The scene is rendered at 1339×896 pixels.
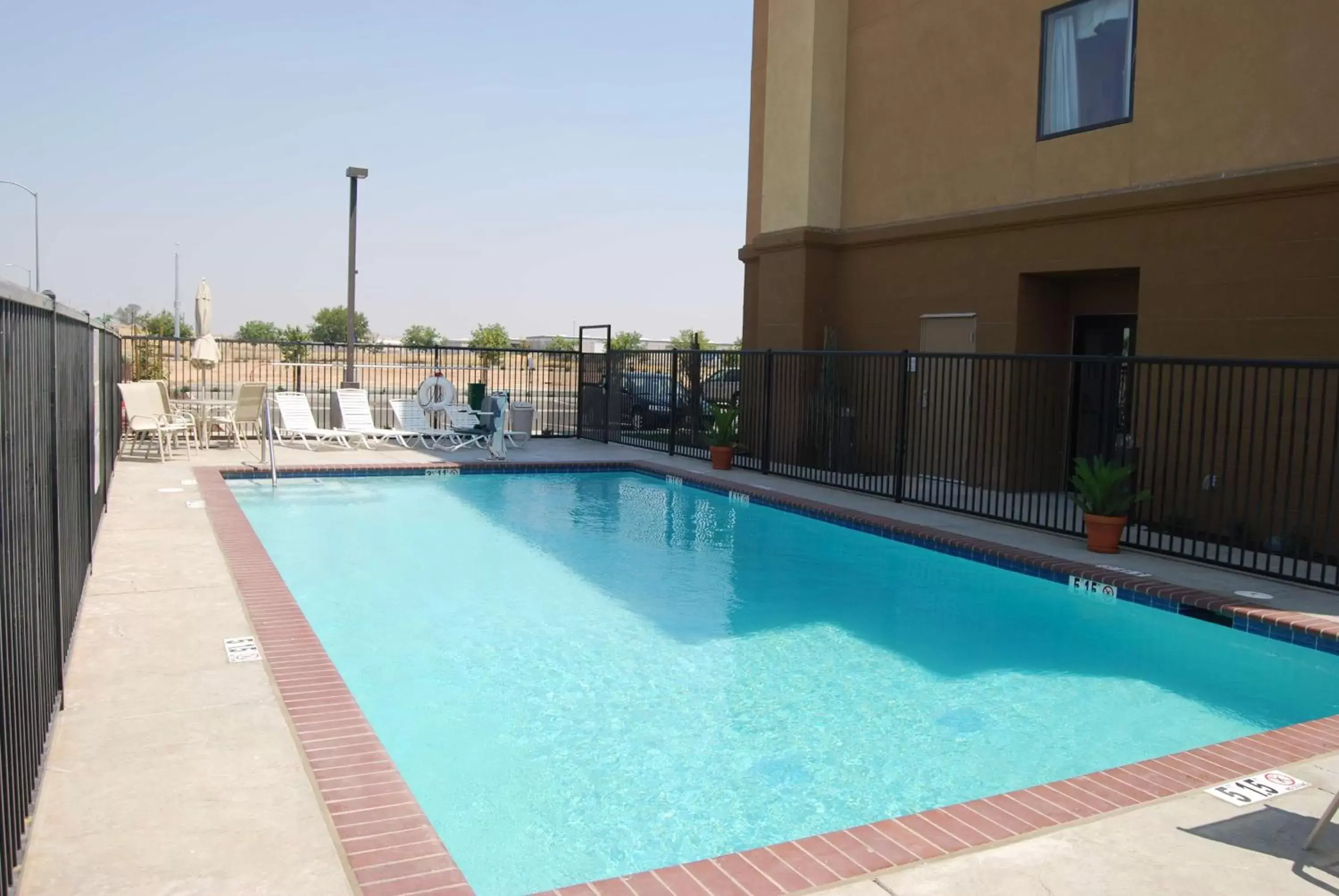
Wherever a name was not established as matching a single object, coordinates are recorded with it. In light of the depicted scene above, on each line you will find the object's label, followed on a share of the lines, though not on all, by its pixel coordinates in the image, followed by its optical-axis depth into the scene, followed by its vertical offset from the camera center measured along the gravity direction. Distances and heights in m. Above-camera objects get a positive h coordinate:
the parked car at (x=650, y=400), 15.55 -0.27
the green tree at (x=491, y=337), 52.94 +2.27
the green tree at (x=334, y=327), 74.69 +3.50
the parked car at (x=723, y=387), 15.04 -0.04
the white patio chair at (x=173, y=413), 13.12 -0.62
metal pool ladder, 11.32 -0.81
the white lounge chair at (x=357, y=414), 14.85 -0.62
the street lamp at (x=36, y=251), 31.23 +3.50
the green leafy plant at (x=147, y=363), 18.84 +0.06
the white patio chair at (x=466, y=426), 15.67 -0.77
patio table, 13.73 -0.57
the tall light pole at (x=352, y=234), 16.16 +2.33
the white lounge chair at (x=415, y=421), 15.60 -0.74
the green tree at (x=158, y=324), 49.43 +2.19
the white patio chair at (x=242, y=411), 13.96 -0.60
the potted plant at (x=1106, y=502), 8.46 -0.88
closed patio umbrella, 16.09 +0.44
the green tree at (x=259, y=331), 59.62 +2.41
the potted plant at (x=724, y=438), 13.71 -0.72
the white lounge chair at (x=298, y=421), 14.29 -0.72
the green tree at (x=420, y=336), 70.19 +2.81
